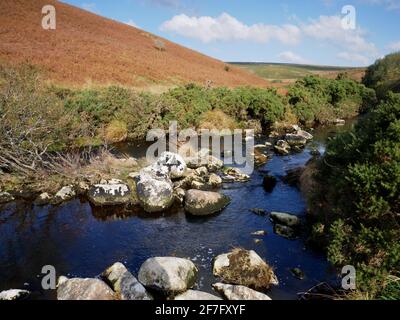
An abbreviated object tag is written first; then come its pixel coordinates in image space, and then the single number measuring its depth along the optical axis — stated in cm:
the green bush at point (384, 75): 4363
